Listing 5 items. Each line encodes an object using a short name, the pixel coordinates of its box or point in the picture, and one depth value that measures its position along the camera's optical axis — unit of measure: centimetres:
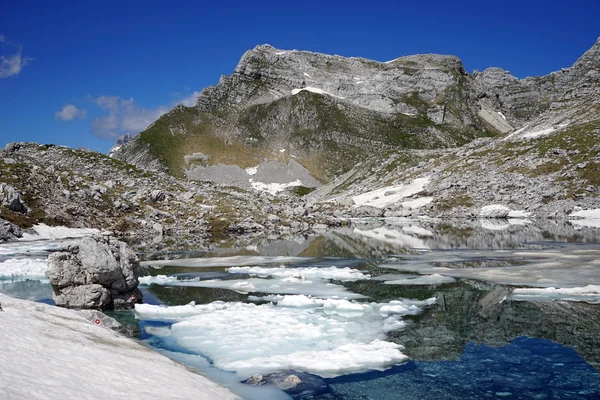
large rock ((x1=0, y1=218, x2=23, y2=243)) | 6905
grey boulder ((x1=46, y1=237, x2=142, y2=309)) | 2726
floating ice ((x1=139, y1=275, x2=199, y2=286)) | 3800
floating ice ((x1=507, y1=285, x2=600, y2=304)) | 2681
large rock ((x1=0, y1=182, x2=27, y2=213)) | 7819
